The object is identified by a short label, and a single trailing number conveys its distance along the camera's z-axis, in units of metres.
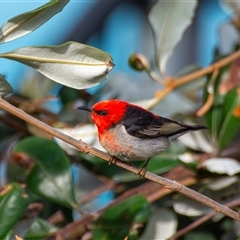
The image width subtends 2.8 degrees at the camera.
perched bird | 4.12
